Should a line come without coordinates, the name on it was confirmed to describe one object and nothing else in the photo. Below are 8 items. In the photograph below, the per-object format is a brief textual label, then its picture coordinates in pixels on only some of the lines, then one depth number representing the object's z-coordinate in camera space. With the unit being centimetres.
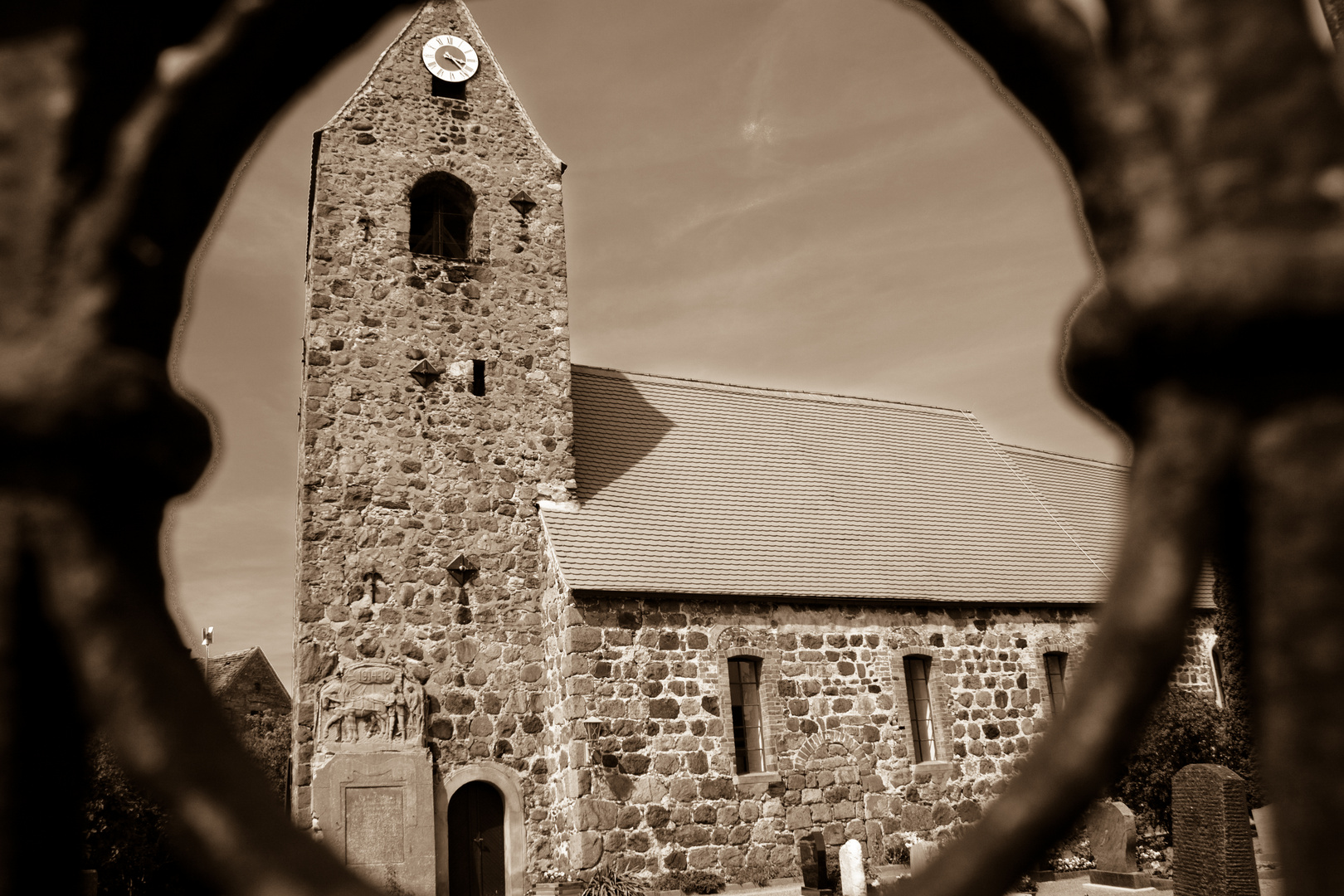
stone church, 1252
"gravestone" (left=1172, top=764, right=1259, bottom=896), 881
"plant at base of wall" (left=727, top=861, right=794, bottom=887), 1251
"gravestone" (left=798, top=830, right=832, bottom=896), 1120
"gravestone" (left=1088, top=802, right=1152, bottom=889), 1123
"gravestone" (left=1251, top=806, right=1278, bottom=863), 1129
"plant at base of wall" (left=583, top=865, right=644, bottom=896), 1121
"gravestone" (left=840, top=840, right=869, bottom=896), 1079
